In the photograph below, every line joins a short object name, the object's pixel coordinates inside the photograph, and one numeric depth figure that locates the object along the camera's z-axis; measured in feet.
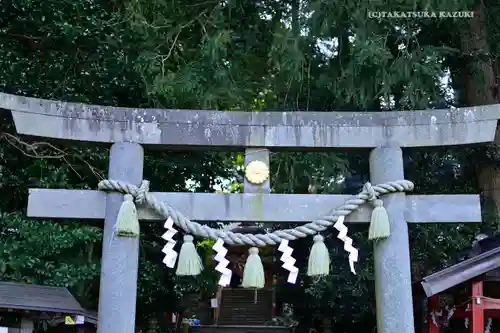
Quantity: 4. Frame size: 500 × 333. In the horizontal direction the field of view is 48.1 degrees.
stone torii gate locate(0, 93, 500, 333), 14.16
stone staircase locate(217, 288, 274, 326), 63.10
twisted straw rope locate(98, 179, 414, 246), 14.23
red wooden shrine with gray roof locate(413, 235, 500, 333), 20.07
